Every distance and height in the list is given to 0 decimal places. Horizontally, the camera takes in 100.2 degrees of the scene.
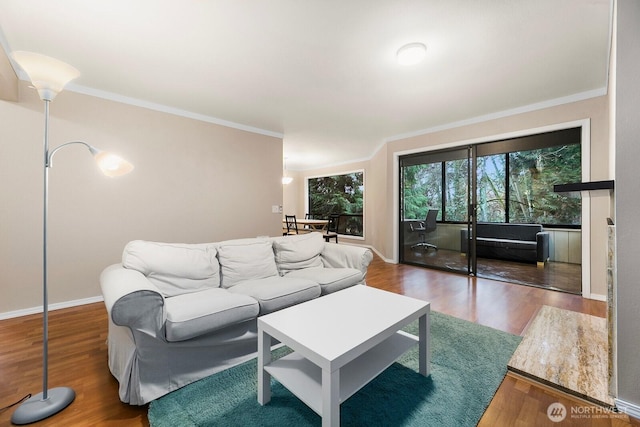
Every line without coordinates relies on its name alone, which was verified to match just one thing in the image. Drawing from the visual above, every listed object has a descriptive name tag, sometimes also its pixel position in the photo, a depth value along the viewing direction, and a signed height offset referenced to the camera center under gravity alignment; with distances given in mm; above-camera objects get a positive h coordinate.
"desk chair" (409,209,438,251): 4941 -274
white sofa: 1478 -610
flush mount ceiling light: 2215 +1362
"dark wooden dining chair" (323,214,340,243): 7178 -271
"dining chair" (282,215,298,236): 6505 -377
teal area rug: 1361 -1047
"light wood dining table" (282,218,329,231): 6266 -208
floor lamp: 1335 +305
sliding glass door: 4259 +28
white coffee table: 1179 -634
